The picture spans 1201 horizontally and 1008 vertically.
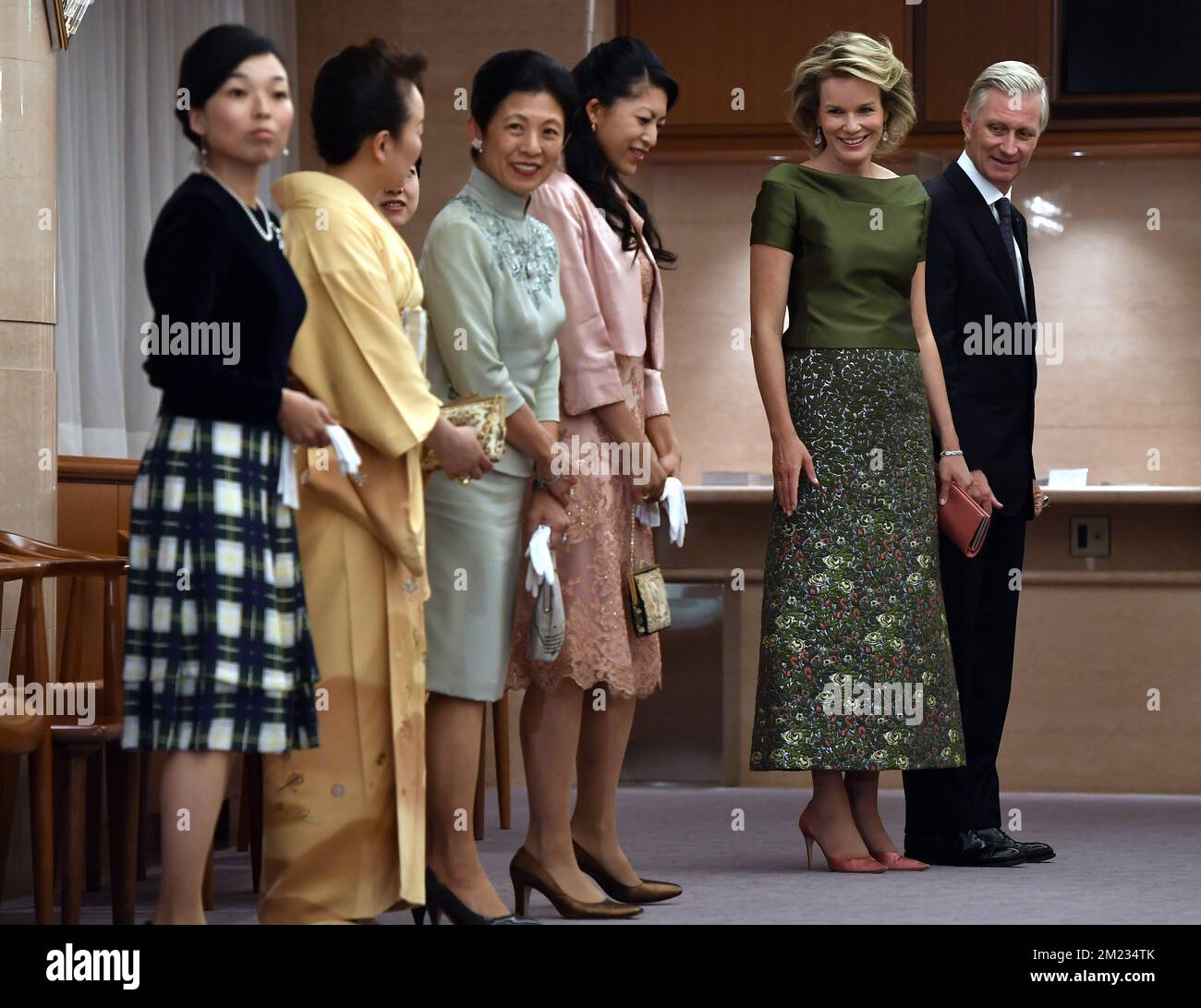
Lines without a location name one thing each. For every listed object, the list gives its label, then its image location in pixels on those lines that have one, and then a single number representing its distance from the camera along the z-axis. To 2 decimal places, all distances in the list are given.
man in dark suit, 7.50
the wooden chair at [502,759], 9.14
